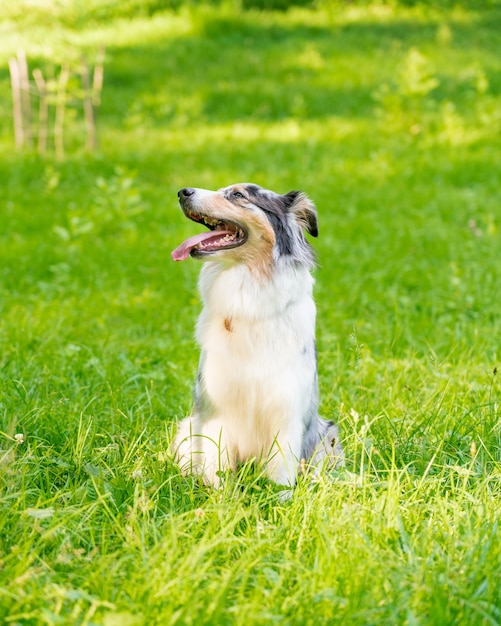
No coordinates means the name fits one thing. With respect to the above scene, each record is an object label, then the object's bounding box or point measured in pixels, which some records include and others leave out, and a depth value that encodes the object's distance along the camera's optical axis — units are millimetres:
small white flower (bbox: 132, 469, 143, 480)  5802
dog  6195
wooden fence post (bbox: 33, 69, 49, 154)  17673
